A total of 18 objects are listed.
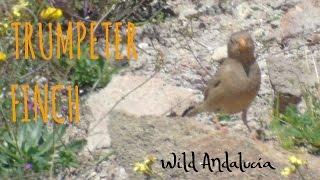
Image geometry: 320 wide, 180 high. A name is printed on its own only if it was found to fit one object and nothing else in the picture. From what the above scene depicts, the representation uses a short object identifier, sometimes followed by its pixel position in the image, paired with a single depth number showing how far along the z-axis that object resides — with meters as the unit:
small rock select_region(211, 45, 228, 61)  11.59
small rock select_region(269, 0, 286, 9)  12.55
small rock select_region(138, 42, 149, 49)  11.92
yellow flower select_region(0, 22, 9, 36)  9.20
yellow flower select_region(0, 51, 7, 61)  8.56
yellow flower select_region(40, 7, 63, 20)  8.34
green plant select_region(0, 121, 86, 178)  9.17
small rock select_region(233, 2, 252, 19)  12.41
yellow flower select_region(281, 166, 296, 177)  7.34
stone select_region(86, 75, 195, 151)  10.18
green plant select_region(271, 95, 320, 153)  9.60
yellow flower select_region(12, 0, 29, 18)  9.04
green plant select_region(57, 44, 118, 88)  10.89
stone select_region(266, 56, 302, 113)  10.41
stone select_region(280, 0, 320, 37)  12.04
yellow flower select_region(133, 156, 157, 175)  7.51
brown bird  10.06
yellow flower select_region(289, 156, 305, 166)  7.12
